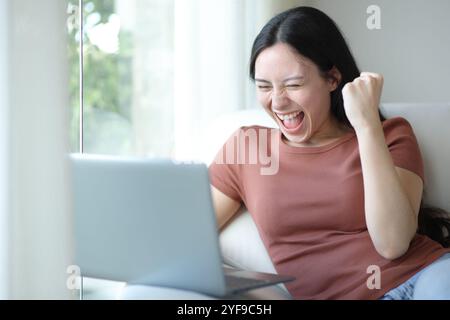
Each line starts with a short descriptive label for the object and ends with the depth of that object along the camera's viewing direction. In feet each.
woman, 9.73
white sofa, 10.33
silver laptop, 8.40
